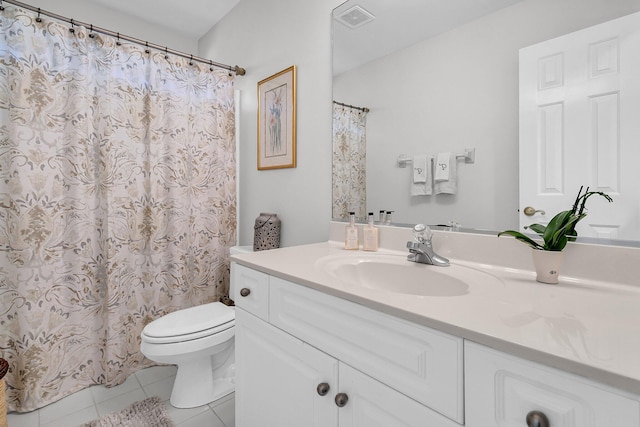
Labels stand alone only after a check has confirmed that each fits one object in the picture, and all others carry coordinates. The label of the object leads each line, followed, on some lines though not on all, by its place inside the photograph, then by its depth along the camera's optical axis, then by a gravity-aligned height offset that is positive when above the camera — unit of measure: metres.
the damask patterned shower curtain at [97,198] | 1.46 +0.07
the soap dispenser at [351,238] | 1.33 -0.13
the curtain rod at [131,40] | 1.43 +0.98
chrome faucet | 1.04 -0.14
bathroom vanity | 0.45 -0.26
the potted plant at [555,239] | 0.81 -0.08
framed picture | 1.74 +0.55
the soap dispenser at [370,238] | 1.29 -0.12
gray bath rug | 1.40 -1.00
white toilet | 1.38 -0.66
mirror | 0.98 +0.49
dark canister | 1.81 -0.14
